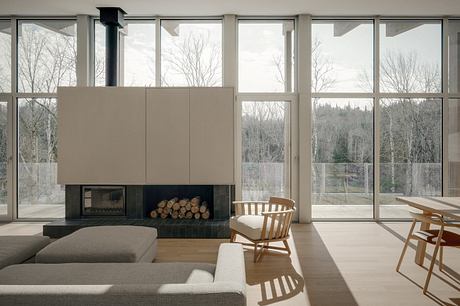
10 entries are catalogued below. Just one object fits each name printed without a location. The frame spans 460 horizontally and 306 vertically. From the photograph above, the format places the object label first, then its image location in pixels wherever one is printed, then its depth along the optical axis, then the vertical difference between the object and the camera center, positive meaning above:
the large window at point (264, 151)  5.96 +0.04
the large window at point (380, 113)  5.91 +0.68
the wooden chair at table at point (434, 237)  3.06 -0.78
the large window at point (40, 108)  5.94 +0.76
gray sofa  1.77 -0.74
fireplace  5.38 -0.70
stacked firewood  5.31 -0.85
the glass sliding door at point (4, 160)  5.94 -0.12
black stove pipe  5.38 +1.75
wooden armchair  3.93 -0.84
